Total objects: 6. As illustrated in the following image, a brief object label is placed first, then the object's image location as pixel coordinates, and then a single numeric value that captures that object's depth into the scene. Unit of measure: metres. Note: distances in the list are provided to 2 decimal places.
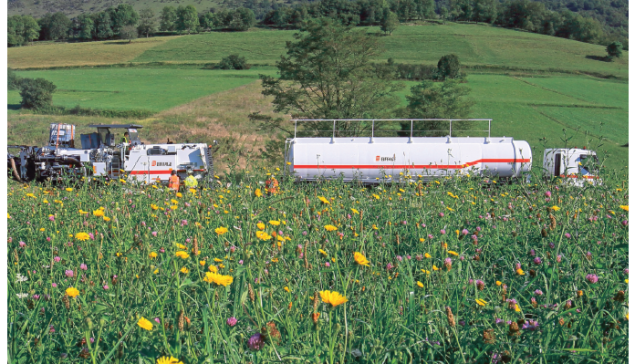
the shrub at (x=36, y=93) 50.22
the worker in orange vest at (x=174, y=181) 12.59
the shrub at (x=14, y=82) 55.28
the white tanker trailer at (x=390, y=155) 18.92
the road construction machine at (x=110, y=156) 20.17
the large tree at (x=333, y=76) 29.47
